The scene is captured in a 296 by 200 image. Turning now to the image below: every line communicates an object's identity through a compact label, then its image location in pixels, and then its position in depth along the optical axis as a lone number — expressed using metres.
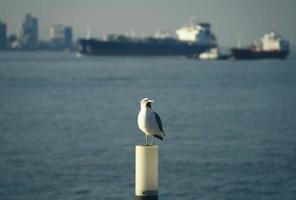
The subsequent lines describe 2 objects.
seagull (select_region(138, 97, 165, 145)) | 18.41
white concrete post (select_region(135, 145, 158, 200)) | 17.41
